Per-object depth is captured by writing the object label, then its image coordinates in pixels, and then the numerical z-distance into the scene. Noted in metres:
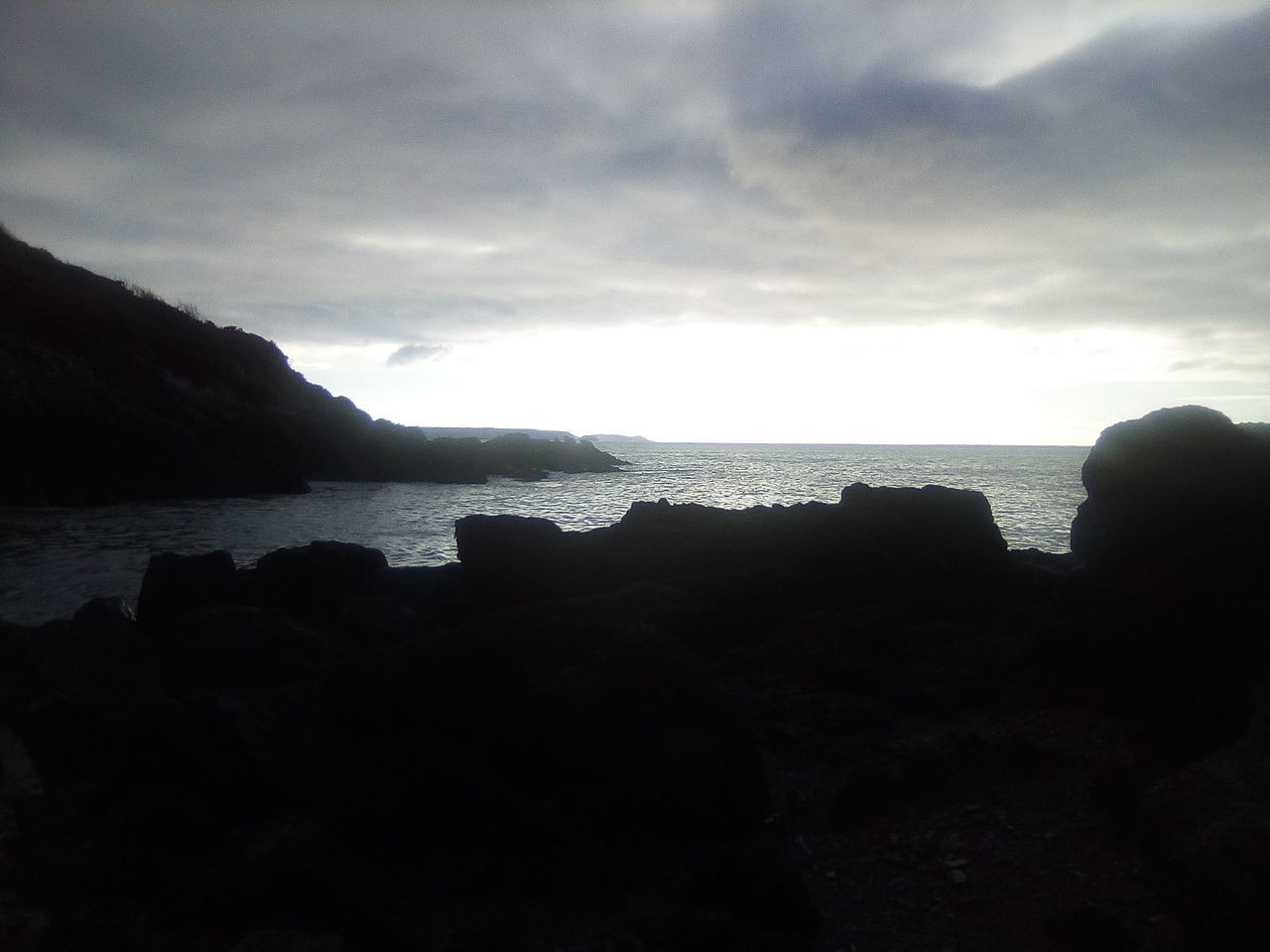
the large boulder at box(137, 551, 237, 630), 14.80
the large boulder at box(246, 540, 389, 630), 15.91
